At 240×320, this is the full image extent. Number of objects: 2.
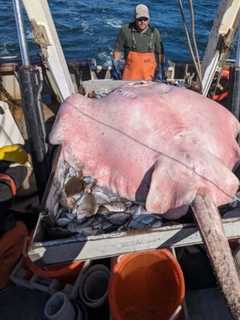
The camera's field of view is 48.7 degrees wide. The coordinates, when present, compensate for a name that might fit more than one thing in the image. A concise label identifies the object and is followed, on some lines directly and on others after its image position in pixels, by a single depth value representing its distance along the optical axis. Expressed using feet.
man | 15.94
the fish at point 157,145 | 7.44
